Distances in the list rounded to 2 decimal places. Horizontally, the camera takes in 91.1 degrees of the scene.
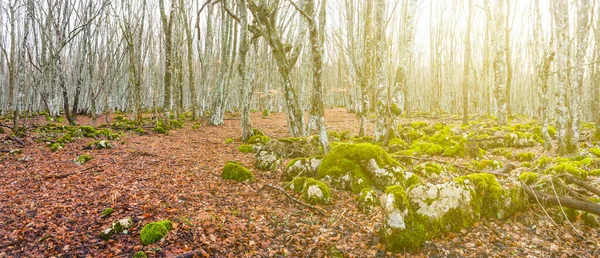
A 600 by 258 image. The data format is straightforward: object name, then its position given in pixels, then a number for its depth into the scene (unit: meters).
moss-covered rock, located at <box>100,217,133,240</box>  3.48
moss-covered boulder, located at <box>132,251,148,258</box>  3.13
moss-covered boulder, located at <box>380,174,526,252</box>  3.62
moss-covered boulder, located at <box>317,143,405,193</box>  5.28
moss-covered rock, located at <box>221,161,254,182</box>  5.88
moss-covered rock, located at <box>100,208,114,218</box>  3.93
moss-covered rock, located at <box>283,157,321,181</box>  5.93
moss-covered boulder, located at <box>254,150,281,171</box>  6.76
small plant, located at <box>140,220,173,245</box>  3.41
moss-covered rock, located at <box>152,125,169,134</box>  12.09
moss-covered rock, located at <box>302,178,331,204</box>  4.88
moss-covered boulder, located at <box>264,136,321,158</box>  7.64
